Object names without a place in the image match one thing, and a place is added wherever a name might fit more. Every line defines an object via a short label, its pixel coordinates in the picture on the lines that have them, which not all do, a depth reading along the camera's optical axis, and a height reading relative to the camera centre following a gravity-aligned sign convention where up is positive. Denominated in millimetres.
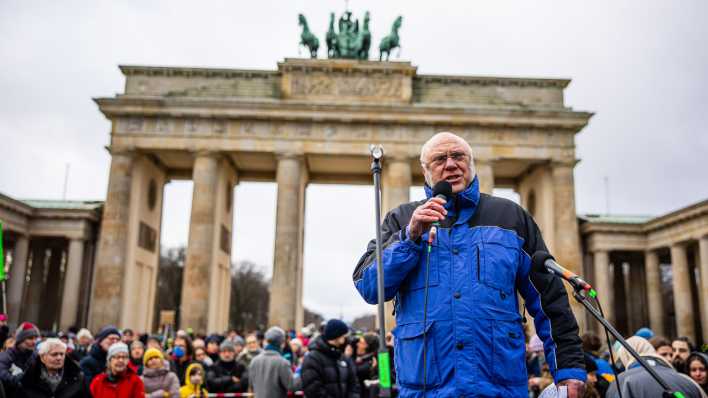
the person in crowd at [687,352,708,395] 6766 -344
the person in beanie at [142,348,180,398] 8773 -778
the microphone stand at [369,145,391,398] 2703 +194
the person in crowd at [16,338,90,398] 6895 -643
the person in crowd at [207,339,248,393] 10580 -848
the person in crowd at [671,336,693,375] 8223 -203
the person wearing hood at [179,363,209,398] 9789 -909
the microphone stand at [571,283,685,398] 2848 +46
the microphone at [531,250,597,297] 2957 +339
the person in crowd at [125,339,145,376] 10781 -517
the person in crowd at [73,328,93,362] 13297 -437
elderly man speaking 3061 +209
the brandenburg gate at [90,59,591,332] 33750 +11135
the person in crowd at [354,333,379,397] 10214 -513
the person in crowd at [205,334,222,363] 13484 -538
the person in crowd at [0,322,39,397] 7245 -457
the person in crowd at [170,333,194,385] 10859 -559
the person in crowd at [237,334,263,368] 11820 -471
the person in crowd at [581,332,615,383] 7555 -206
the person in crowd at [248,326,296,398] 8391 -665
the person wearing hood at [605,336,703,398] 4777 -351
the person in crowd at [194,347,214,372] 11548 -618
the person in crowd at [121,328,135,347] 14422 -316
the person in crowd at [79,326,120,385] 9305 -504
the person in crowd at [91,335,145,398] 7129 -677
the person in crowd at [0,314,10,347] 11312 -223
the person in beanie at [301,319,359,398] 7645 -499
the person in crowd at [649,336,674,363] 8359 -124
